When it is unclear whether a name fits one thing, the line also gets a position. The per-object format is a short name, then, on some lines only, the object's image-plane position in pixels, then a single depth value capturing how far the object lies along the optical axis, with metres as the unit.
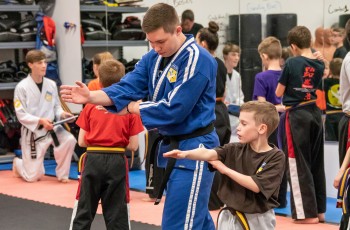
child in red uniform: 5.80
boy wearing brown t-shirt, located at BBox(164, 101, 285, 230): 4.10
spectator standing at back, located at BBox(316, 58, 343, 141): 8.10
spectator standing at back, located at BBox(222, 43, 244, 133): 9.19
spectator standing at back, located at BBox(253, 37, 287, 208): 7.79
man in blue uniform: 4.20
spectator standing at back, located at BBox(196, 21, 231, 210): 7.67
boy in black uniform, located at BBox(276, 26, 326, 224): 7.15
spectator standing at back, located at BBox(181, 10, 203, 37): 9.57
